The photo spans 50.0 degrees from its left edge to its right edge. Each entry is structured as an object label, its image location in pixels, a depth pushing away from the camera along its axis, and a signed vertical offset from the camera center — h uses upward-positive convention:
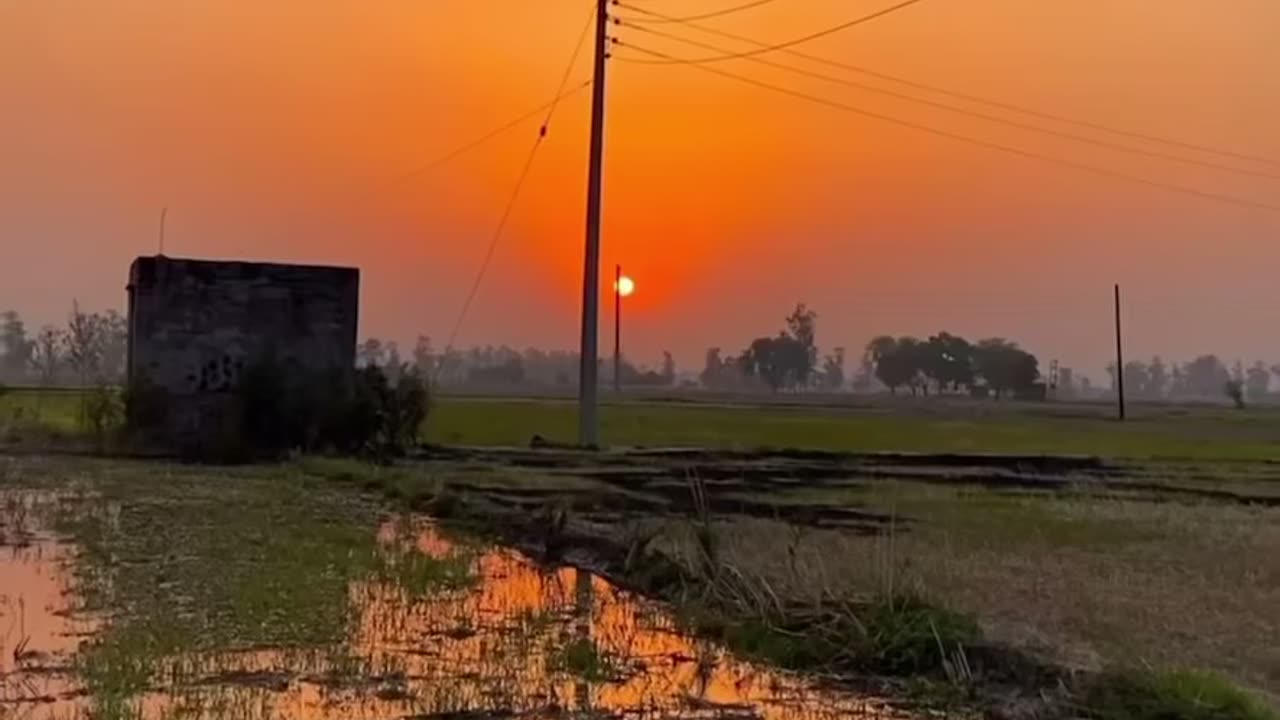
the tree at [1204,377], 168.88 +7.83
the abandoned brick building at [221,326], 25.70 +1.85
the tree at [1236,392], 88.31 +3.18
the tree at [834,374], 145.25 +6.26
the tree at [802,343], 131.38 +8.58
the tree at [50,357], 60.87 +2.80
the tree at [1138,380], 167.38 +7.33
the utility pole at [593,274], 27.56 +3.12
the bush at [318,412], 25.61 +0.21
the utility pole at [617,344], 77.19 +4.87
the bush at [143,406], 25.23 +0.26
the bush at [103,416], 25.56 +0.07
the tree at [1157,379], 171.62 +7.42
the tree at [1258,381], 161.88 +7.20
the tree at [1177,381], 172.25 +7.29
